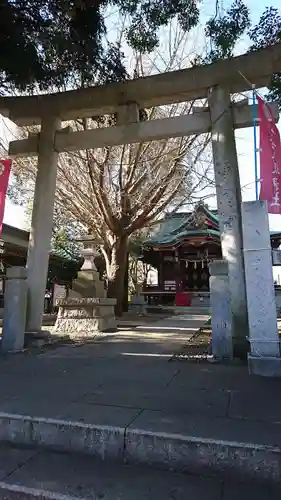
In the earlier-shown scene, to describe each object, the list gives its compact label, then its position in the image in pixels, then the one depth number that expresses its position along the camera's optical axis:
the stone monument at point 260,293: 4.44
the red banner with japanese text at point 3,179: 6.69
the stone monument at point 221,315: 5.30
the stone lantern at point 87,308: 9.27
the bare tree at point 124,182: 12.56
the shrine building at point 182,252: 22.14
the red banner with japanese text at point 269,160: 4.90
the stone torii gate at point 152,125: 5.88
